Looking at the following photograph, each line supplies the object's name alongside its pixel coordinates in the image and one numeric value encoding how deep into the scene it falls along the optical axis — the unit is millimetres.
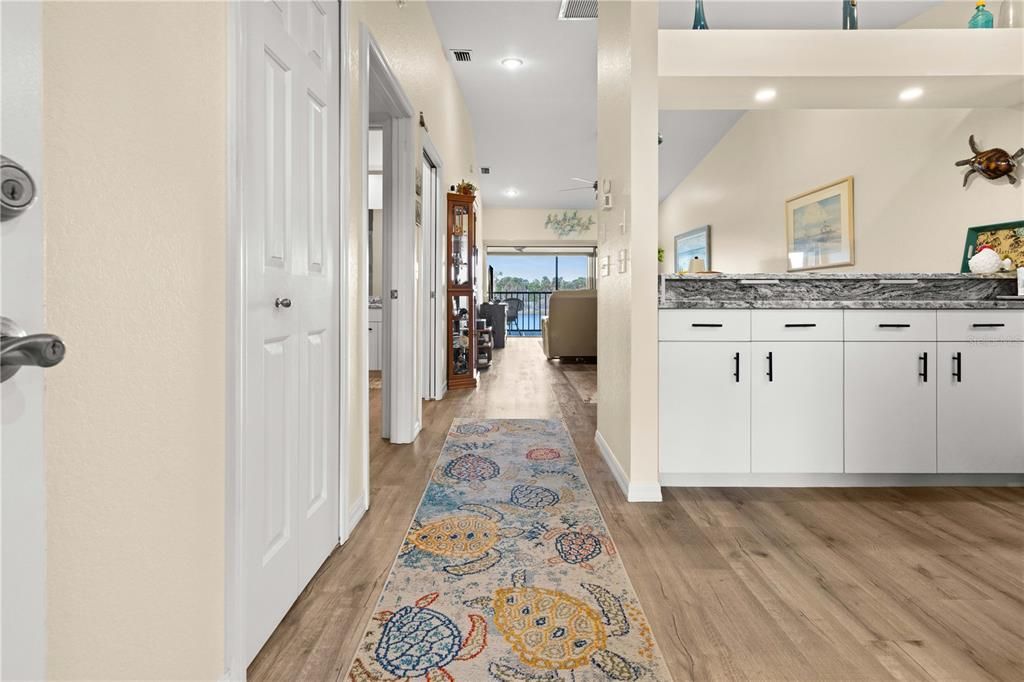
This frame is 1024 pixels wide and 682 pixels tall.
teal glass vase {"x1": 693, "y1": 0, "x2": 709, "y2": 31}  2823
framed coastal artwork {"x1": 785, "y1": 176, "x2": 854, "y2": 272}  4340
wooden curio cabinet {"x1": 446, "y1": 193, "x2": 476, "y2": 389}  5148
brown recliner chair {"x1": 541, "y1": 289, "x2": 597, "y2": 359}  7621
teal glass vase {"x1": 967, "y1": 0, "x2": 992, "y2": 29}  2814
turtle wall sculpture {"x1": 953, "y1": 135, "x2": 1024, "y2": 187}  2895
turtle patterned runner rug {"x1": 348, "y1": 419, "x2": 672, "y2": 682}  1264
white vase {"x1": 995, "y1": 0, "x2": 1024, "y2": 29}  2775
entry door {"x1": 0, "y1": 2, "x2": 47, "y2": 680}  528
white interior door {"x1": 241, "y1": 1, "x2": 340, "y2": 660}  1278
